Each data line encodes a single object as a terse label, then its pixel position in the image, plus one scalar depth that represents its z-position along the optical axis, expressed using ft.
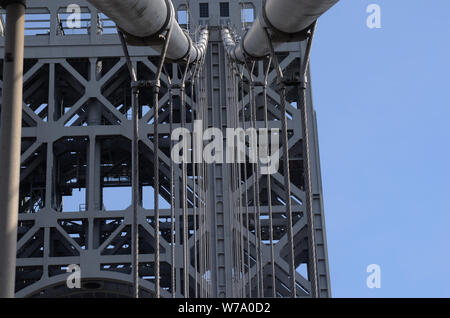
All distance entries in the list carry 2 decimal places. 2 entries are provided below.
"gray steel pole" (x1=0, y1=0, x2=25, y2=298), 53.88
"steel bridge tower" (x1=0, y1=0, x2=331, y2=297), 215.51
